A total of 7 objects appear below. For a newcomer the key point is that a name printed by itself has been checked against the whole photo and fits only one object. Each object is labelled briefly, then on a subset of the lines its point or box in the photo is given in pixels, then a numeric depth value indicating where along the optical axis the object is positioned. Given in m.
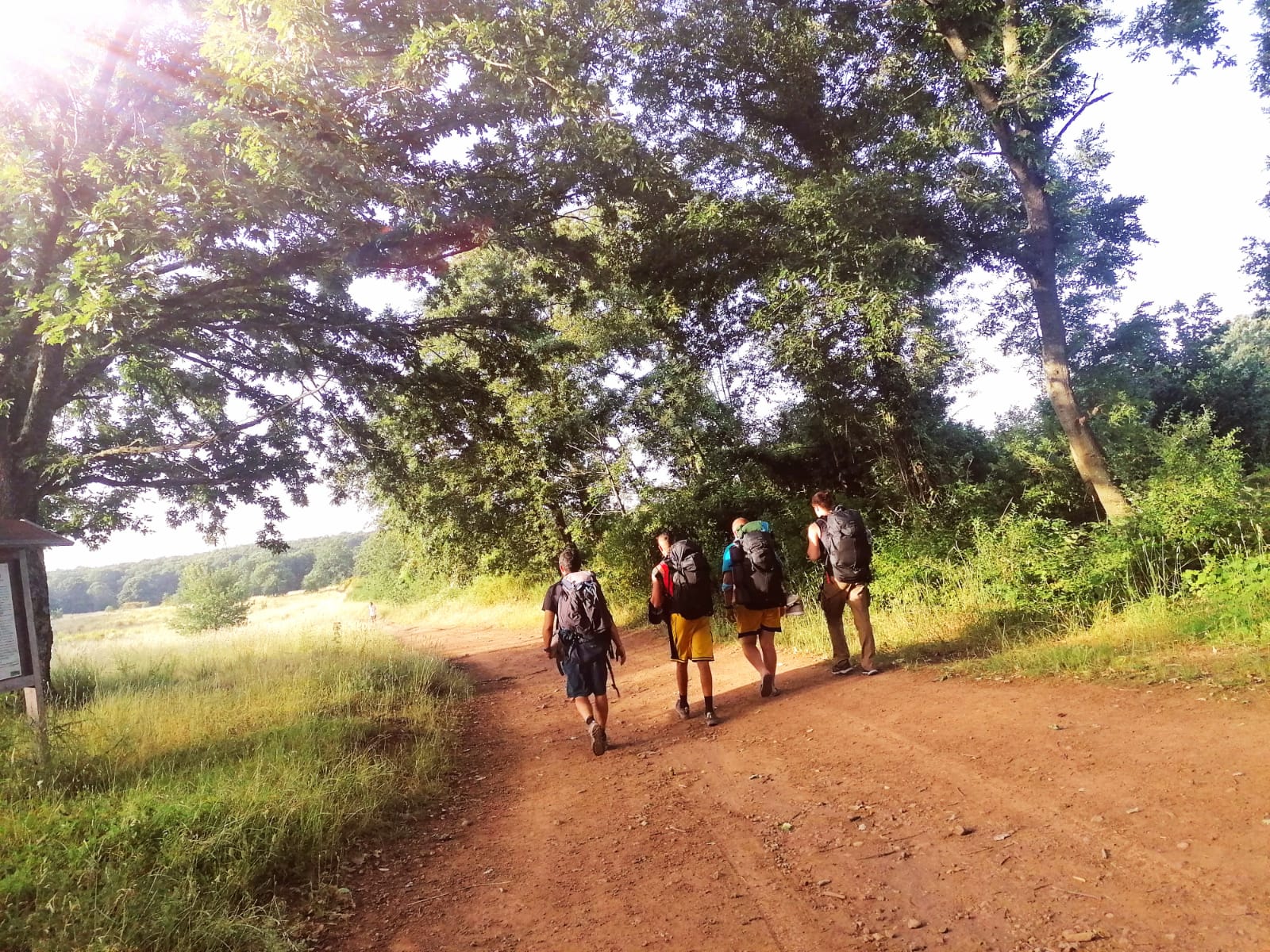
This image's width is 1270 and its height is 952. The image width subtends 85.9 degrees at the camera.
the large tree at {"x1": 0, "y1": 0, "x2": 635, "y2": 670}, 7.10
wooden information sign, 5.18
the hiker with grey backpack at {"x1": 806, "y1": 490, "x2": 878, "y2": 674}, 7.05
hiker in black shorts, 6.11
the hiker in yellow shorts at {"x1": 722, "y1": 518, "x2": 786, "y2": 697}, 7.03
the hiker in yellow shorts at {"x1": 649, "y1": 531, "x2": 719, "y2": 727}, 6.70
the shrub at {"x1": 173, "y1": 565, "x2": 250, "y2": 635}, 27.89
